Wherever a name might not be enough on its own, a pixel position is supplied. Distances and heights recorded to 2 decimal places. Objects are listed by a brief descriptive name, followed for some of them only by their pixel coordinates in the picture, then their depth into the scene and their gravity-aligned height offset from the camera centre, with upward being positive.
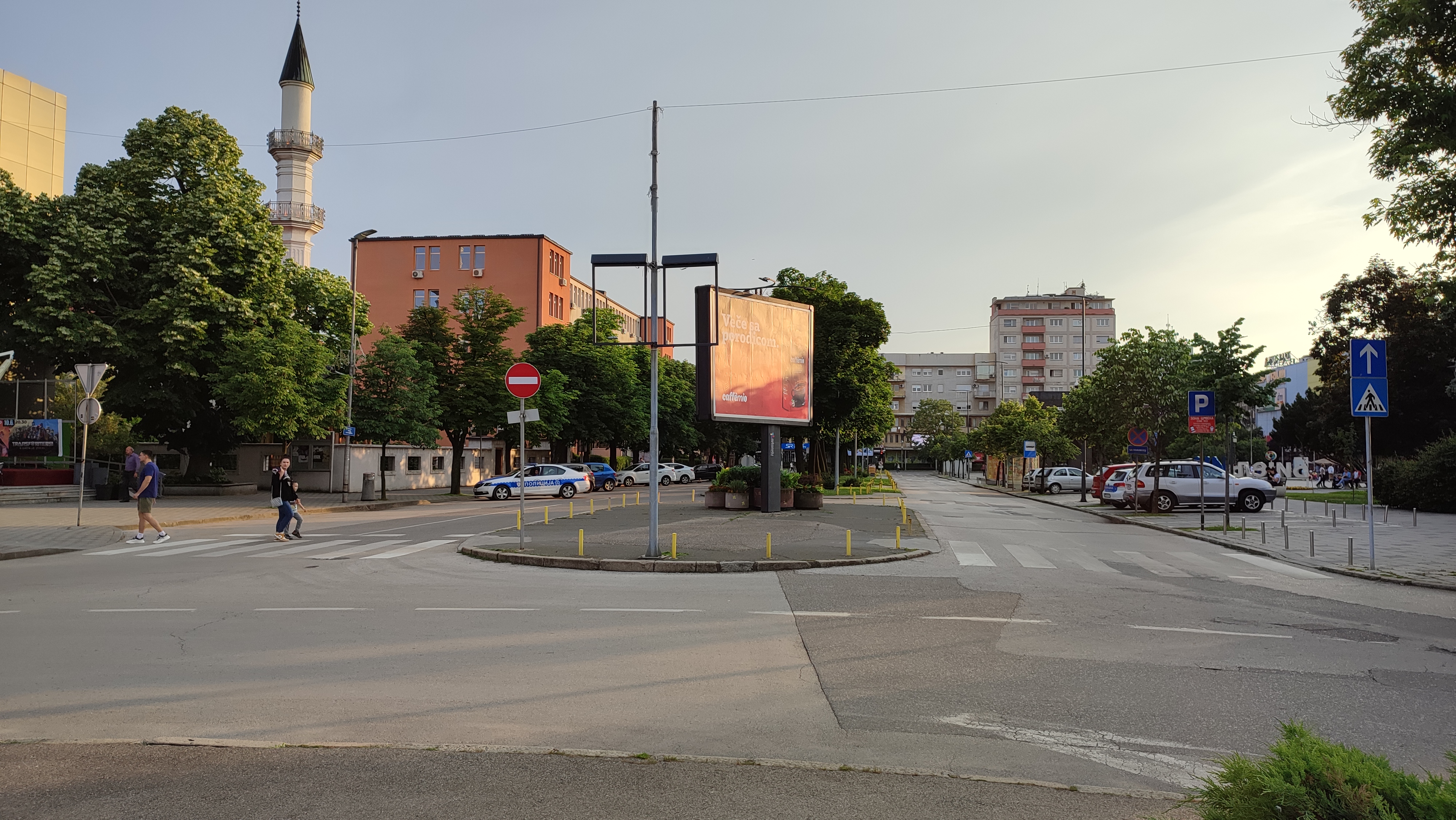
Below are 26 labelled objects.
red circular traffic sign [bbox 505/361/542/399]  16.88 +1.11
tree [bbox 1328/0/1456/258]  12.02 +4.81
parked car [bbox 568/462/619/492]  50.81 -2.16
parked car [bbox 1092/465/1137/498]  38.37 -1.53
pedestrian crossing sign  15.09 +0.79
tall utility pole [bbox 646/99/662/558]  14.35 -0.90
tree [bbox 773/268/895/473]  41.78 +4.40
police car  39.53 -1.98
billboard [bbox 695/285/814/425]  24.39 +2.30
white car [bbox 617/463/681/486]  57.31 -2.31
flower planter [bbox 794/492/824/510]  29.42 -1.94
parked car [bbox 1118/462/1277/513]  31.20 -1.58
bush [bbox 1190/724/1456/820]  2.62 -1.04
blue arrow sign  15.25 +1.44
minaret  51.72 +16.28
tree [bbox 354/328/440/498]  35.91 +1.59
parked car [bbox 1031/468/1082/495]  51.47 -2.15
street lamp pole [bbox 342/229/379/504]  36.53 +5.54
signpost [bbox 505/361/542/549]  16.84 +1.07
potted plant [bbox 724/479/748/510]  28.62 -1.75
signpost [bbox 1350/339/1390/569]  15.11 +1.07
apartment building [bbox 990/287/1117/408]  126.50 +14.70
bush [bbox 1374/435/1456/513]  32.31 -1.25
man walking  18.36 -1.20
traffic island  14.58 -2.01
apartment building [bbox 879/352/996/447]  140.88 +9.32
